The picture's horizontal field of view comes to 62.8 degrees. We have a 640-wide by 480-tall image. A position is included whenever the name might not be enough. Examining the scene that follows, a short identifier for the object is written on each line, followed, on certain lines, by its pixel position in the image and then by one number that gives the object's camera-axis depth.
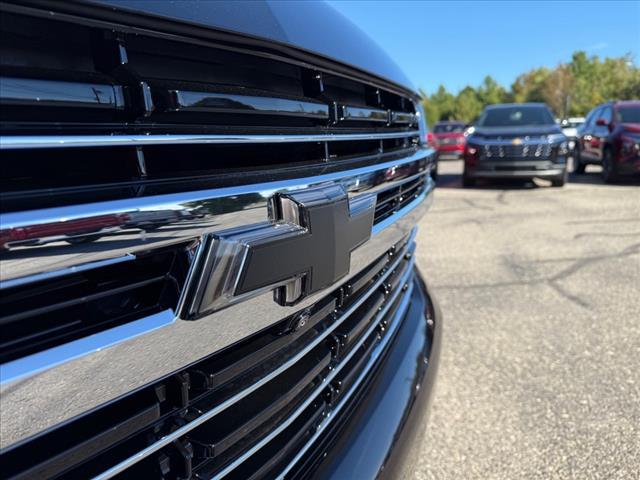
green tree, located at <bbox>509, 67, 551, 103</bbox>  55.69
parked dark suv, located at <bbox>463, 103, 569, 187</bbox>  9.16
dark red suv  9.45
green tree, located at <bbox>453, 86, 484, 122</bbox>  63.66
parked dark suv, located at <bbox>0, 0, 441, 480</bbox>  0.65
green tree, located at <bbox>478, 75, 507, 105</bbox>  70.29
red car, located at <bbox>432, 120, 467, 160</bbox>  19.62
